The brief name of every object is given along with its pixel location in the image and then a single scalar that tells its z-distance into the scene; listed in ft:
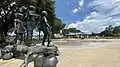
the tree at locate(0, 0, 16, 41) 29.35
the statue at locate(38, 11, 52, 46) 9.73
